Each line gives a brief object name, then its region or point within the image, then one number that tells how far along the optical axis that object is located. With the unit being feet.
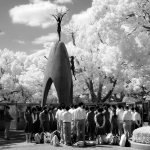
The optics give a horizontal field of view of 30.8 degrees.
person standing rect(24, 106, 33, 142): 42.19
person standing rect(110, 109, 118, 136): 41.50
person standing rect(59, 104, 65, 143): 39.78
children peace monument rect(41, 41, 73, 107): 57.72
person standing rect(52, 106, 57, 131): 44.65
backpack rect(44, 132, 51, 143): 40.70
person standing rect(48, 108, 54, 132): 43.80
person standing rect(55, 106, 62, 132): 41.51
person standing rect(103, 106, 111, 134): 40.93
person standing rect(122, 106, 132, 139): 40.80
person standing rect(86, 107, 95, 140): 42.57
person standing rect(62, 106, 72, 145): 37.52
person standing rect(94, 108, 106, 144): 39.52
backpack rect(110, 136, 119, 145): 38.96
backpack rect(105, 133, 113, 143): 39.74
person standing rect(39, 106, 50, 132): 41.55
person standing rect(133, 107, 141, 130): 43.62
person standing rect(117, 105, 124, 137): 42.16
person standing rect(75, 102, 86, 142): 38.29
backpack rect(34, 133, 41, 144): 40.76
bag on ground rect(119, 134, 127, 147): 36.61
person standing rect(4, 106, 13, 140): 46.26
